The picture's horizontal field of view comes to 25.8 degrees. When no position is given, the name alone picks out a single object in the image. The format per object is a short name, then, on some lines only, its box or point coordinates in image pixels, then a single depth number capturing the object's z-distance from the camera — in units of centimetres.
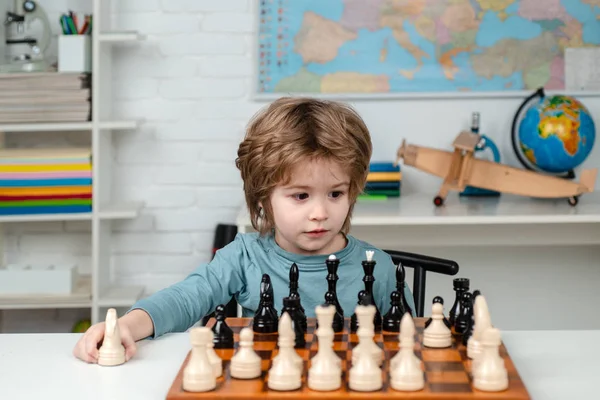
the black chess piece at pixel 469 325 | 149
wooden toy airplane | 284
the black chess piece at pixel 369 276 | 162
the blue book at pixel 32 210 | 291
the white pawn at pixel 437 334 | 148
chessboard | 132
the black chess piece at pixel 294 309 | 149
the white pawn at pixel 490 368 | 134
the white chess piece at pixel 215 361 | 137
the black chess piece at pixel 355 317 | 151
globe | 285
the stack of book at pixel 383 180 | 302
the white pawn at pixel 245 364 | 136
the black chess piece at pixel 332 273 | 164
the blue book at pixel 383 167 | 304
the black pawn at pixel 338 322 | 155
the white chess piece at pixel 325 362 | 133
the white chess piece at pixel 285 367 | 133
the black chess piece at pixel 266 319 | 154
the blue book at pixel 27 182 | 289
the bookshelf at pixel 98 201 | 291
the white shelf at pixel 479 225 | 262
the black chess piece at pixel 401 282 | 164
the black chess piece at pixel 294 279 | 162
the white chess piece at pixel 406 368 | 133
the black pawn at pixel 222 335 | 146
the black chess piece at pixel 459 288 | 159
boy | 171
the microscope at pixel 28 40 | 292
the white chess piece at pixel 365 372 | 133
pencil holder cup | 292
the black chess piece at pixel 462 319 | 153
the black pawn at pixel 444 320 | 154
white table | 141
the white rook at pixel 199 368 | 133
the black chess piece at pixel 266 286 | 158
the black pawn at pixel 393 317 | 156
